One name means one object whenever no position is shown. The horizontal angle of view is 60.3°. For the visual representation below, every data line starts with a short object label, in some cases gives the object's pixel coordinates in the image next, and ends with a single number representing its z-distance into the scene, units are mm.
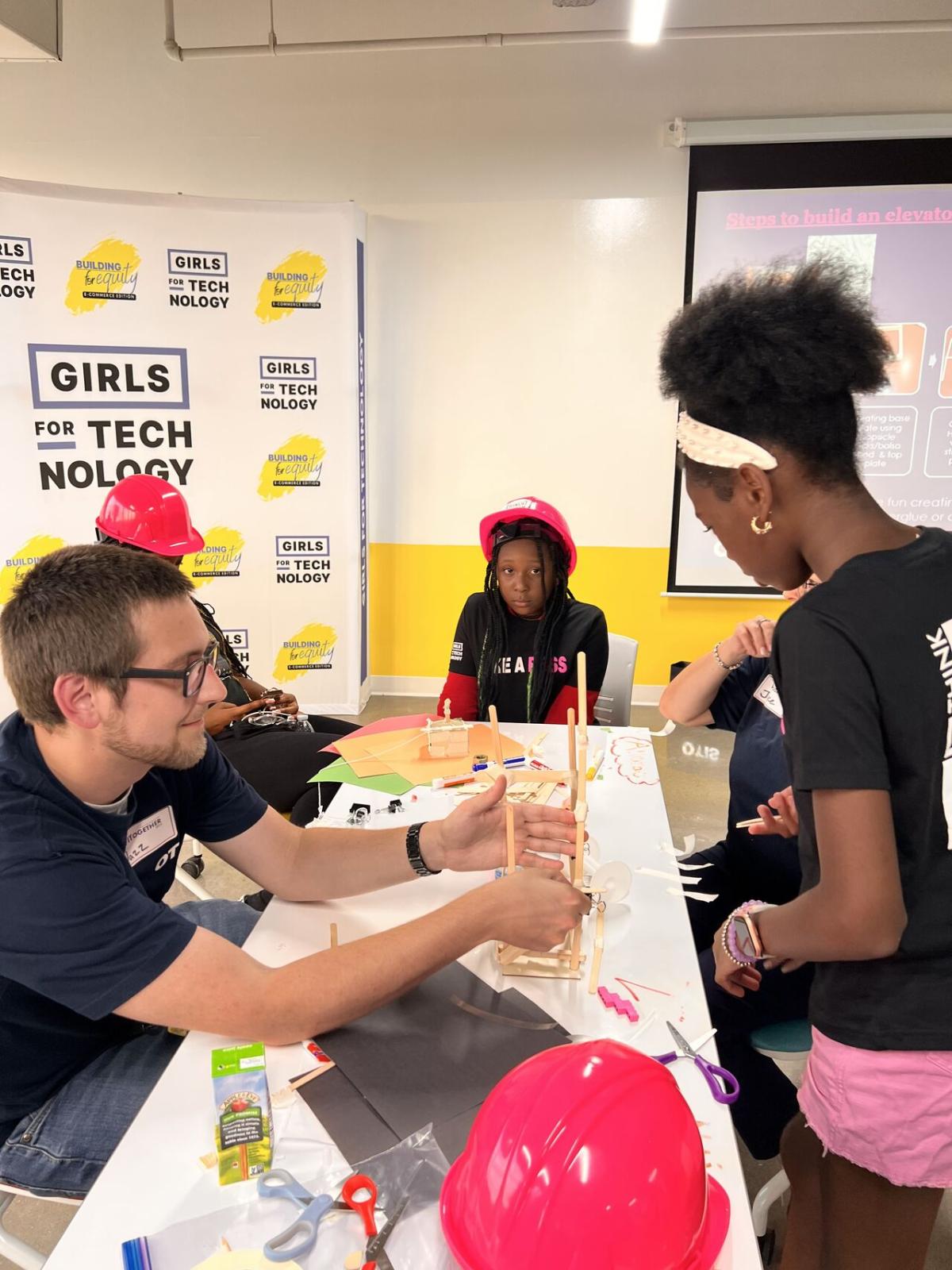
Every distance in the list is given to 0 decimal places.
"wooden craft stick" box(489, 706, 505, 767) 1471
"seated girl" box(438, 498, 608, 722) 2932
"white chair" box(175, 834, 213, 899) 2990
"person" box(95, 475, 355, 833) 2789
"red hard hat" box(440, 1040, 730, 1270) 782
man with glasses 1188
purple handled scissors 1134
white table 960
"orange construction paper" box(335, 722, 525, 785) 2242
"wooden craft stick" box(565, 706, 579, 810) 1446
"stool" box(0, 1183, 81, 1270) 1312
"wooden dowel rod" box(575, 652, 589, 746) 1302
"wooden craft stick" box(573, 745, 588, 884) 1416
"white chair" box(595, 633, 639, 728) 3182
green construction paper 2146
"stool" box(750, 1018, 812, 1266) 1662
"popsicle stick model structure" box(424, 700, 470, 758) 2332
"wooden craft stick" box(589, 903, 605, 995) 1362
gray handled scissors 909
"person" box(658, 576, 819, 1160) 1782
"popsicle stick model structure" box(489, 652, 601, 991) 1396
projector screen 4660
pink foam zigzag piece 1304
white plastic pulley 1599
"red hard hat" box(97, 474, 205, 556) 2867
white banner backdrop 4492
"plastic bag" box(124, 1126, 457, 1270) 907
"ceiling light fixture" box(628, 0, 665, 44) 3600
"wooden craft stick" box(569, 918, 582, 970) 1396
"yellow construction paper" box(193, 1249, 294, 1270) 893
